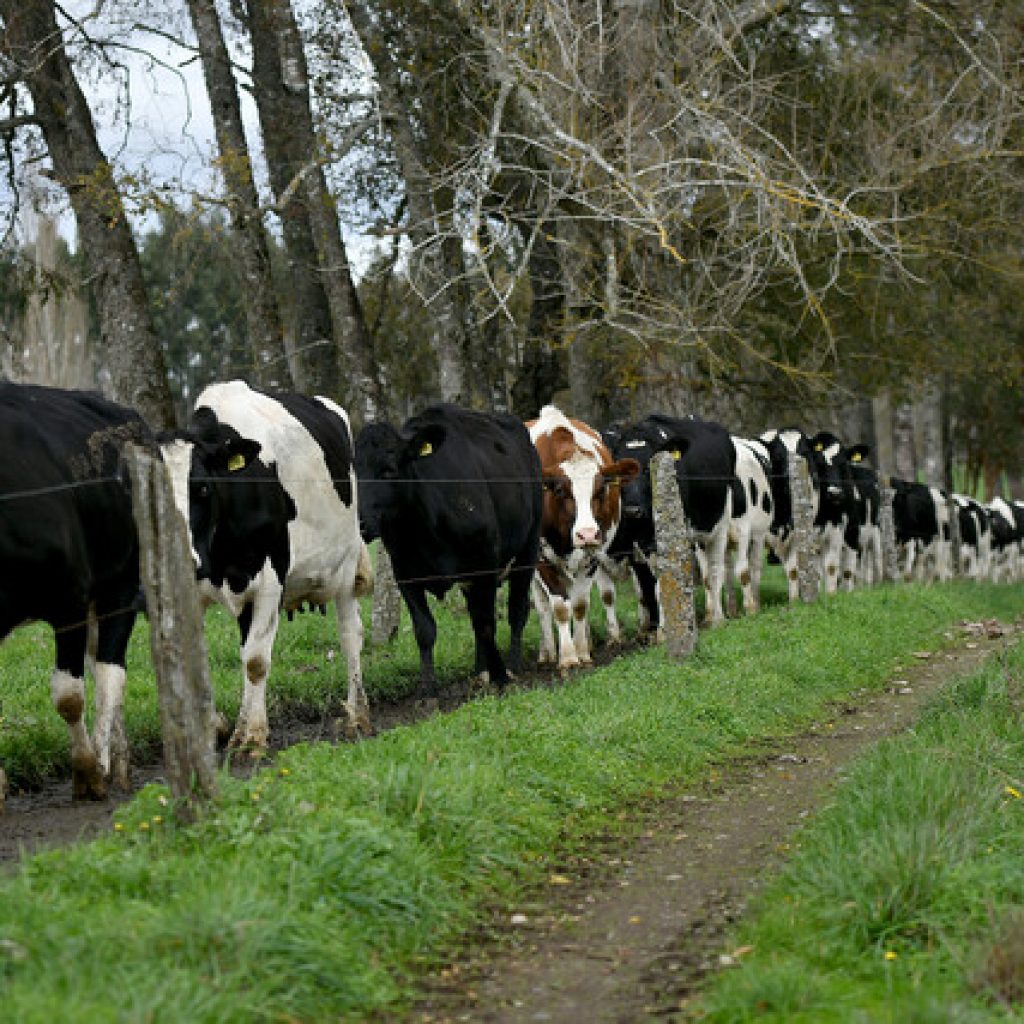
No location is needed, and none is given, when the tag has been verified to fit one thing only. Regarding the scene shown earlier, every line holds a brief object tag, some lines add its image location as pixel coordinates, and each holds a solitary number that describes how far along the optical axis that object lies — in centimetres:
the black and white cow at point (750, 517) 1919
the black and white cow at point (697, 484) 1669
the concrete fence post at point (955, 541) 3100
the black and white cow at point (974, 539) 3400
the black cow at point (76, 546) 791
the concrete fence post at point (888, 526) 2344
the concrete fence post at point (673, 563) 1252
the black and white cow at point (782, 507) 2145
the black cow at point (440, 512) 1185
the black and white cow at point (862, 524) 2423
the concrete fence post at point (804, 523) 1788
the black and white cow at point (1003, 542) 3841
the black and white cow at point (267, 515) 921
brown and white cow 1437
